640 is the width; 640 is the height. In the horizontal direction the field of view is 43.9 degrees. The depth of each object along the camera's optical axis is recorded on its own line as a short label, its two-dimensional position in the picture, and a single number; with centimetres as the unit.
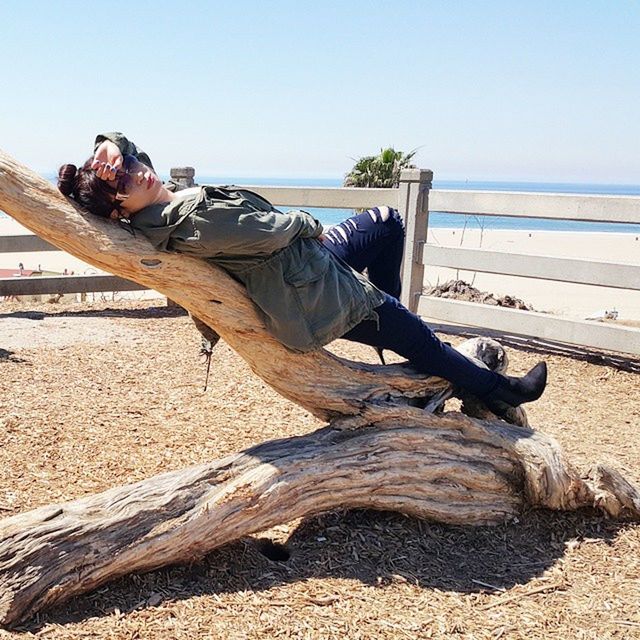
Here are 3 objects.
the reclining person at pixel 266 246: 297
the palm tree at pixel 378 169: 1767
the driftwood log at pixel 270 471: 291
